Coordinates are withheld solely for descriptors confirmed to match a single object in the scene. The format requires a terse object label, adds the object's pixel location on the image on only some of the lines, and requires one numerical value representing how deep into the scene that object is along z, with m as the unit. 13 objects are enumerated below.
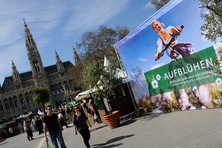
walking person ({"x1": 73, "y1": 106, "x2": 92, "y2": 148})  6.73
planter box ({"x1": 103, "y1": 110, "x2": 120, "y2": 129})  9.80
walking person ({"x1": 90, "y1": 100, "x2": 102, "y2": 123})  13.58
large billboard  7.33
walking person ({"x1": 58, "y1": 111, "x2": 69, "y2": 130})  16.92
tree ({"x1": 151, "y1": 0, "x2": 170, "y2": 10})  33.90
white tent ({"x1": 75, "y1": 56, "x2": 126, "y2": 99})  11.15
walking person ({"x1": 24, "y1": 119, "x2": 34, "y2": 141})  15.28
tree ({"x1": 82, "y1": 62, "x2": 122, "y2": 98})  10.94
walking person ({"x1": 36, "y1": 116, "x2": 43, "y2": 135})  19.73
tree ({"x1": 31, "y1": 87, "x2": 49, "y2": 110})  52.97
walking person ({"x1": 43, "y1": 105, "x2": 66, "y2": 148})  6.60
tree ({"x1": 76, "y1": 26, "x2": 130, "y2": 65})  30.70
